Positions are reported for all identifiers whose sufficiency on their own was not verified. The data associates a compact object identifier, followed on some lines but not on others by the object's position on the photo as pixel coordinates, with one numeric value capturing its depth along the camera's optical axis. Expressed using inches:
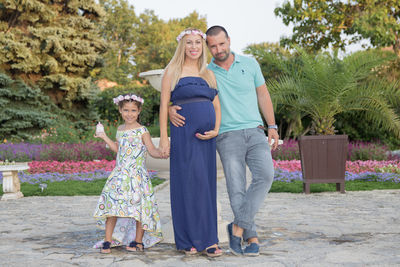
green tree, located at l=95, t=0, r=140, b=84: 1551.4
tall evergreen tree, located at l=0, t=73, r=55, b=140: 743.7
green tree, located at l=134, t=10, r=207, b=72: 1480.1
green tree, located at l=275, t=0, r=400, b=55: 629.6
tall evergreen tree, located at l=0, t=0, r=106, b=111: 780.6
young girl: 155.7
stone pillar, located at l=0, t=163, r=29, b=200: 304.5
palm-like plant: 344.2
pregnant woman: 151.4
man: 151.7
